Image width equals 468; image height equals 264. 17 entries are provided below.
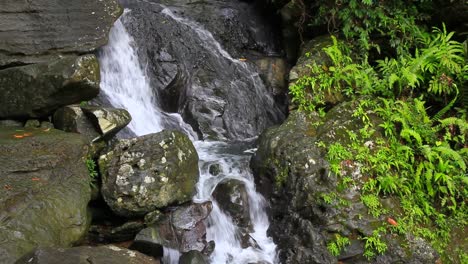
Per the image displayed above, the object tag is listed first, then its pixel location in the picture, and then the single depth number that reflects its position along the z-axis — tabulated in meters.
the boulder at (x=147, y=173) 5.86
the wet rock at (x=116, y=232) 5.80
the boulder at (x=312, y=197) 5.93
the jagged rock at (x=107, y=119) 6.52
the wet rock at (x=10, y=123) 6.88
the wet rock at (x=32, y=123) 6.86
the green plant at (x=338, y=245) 5.91
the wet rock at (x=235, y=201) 6.67
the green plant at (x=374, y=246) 5.84
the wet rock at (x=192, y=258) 5.65
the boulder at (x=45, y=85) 6.73
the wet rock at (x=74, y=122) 6.48
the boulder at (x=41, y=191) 4.50
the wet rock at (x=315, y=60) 7.87
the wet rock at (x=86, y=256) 3.88
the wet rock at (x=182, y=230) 5.67
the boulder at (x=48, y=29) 7.31
